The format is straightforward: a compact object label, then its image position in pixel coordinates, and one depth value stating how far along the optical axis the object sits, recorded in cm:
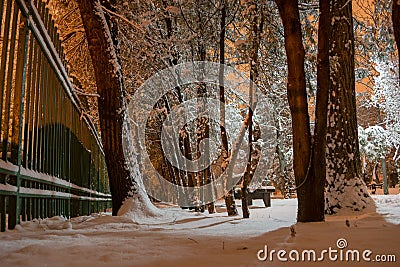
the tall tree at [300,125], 448
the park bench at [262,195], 1543
